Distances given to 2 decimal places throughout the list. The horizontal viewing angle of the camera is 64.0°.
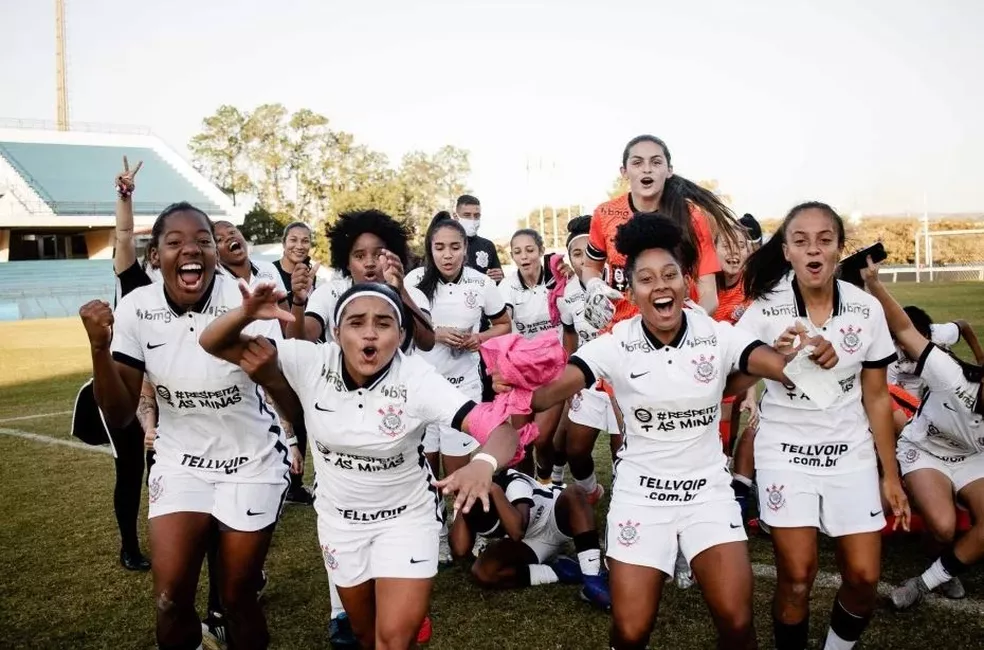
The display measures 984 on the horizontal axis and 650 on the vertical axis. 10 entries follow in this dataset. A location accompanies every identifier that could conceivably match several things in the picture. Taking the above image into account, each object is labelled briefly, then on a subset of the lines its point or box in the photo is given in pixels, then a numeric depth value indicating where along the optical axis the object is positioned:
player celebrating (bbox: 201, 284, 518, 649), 3.56
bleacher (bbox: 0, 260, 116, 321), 39.16
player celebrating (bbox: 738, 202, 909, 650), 3.70
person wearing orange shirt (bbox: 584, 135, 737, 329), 4.85
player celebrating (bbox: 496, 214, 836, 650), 3.49
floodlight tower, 61.88
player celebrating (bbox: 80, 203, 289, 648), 3.75
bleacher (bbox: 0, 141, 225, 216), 51.25
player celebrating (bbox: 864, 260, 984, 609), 4.41
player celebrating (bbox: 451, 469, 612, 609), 5.01
